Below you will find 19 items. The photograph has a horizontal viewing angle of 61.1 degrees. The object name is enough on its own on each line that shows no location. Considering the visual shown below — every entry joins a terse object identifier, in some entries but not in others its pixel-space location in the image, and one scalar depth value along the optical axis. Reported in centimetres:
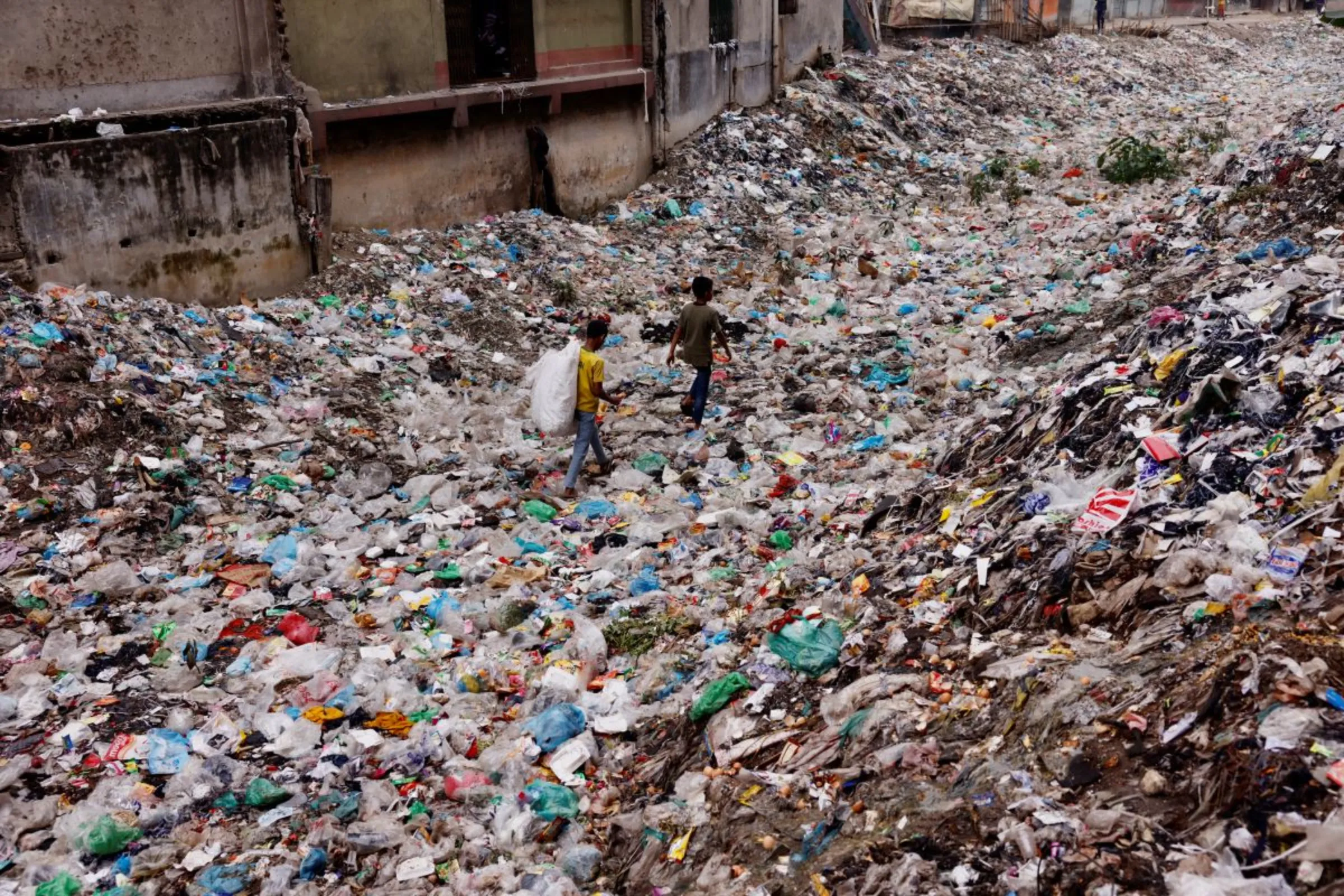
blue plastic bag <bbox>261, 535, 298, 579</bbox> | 613
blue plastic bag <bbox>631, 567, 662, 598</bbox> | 580
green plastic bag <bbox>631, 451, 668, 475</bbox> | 739
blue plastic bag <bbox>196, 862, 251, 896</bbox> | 391
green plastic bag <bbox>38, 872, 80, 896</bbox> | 388
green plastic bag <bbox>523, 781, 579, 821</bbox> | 424
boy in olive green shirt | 759
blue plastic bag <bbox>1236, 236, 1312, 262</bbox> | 781
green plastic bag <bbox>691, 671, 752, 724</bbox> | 448
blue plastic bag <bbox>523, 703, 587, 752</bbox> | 462
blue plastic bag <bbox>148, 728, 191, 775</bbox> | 453
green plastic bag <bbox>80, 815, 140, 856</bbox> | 405
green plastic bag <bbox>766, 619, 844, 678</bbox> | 456
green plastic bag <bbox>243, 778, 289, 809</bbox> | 437
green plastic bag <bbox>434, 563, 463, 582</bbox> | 608
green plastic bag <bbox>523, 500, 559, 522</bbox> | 679
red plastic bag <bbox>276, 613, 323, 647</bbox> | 549
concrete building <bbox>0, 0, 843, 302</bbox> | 775
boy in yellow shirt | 672
